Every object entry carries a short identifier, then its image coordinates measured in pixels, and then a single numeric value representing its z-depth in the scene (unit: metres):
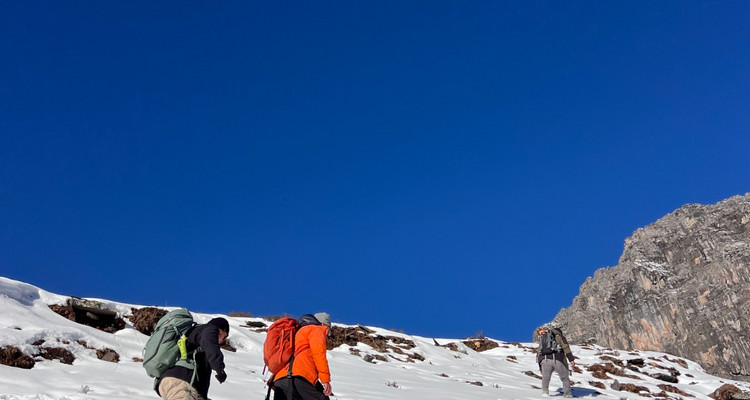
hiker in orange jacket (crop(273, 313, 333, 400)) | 5.87
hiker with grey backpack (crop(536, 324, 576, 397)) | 15.16
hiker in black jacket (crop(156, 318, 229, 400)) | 5.84
